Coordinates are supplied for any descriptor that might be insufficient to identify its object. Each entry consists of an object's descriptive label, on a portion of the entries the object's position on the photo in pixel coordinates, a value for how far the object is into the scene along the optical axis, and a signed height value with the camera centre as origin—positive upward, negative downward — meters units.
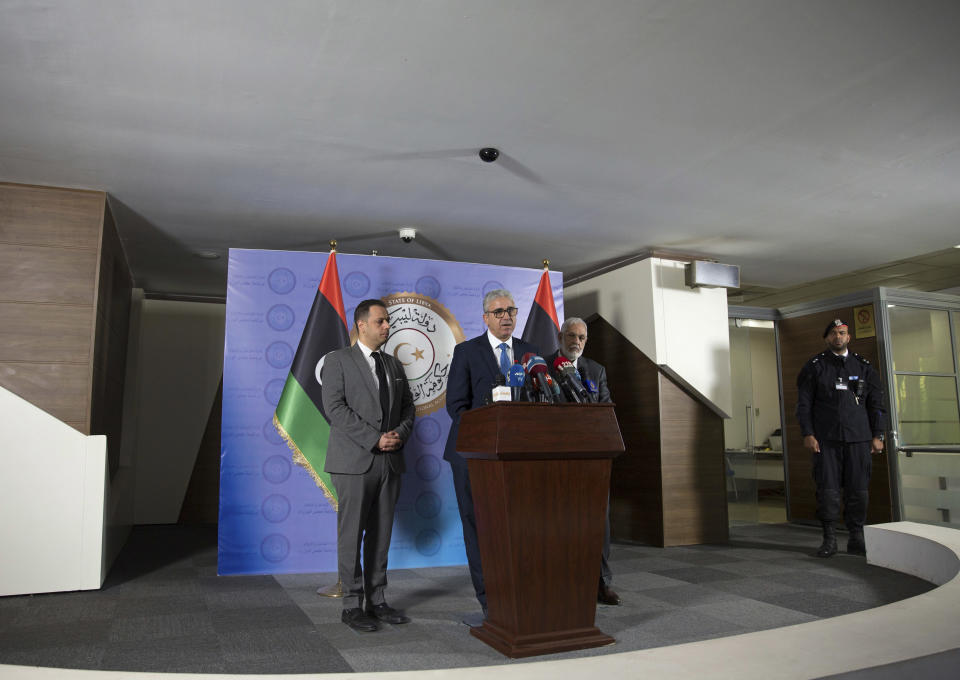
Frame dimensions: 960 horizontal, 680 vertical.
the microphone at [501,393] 2.56 +0.10
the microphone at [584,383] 2.80 +0.14
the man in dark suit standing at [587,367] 3.58 +0.28
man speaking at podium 3.27 +0.21
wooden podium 2.50 -0.35
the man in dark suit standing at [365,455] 3.29 -0.16
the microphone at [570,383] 2.75 +0.14
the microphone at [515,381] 2.64 +0.14
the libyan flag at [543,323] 5.43 +0.74
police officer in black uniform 5.14 -0.07
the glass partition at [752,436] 6.38 -0.19
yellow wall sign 6.54 +0.88
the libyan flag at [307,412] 4.75 +0.06
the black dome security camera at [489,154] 4.03 +1.52
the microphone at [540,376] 2.70 +0.17
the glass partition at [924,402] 5.97 +0.13
